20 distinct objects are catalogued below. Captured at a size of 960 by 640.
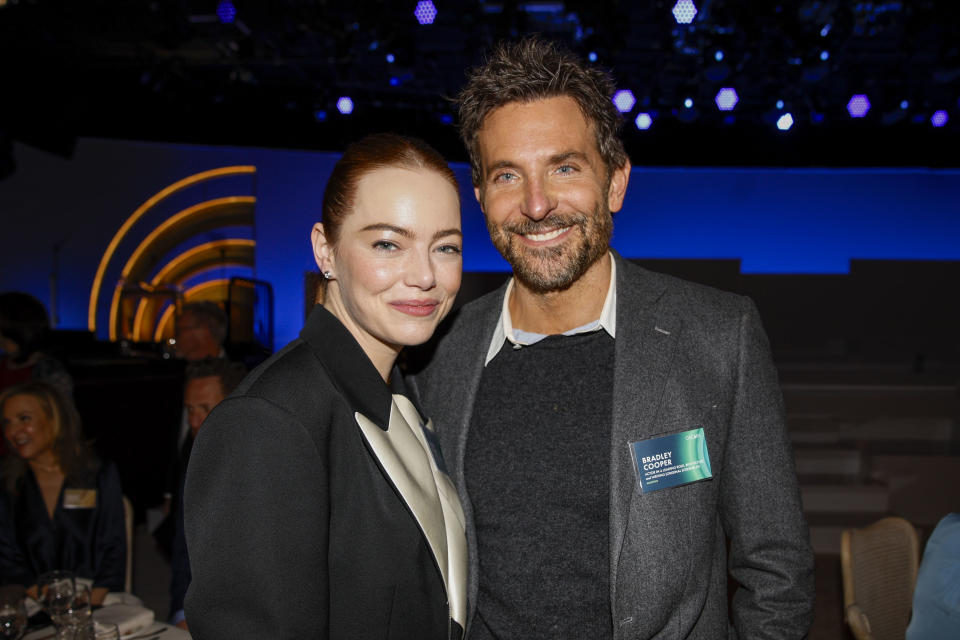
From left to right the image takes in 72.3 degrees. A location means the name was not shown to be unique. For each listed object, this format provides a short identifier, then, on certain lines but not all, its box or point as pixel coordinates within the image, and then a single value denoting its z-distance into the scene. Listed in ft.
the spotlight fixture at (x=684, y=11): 16.30
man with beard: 4.61
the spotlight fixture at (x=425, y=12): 16.83
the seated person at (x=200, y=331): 13.79
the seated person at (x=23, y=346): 13.78
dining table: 6.91
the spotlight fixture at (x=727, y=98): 19.94
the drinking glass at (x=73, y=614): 6.39
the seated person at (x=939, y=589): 6.87
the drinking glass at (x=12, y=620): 6.35
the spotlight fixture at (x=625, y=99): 19.49
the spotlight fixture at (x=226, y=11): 16.96
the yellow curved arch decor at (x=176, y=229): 31.94
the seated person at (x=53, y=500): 9.43
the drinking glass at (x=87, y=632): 6.37
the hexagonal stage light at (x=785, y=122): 20.24
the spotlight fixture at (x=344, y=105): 20.58
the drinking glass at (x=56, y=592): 6.65
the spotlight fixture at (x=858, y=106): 19.99
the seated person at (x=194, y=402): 9.15
